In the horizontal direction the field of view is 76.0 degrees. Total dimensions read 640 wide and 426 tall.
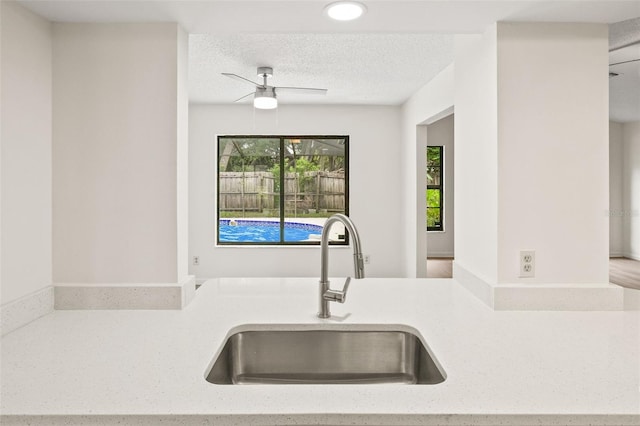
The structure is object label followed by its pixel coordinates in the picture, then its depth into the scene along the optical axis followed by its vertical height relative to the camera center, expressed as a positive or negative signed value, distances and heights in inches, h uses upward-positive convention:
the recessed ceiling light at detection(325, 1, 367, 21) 54.7 +28.1
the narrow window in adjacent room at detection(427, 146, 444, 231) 305.6 +18.5
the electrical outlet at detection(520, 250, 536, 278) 61.1 -7.5
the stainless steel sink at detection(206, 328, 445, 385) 51.4 -18.1
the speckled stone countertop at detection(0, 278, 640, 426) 31.6 -14.7
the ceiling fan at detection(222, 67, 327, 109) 152.4 +46.1
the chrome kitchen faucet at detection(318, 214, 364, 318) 49.1 -6.9
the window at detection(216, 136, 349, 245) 226.4 +14.4
